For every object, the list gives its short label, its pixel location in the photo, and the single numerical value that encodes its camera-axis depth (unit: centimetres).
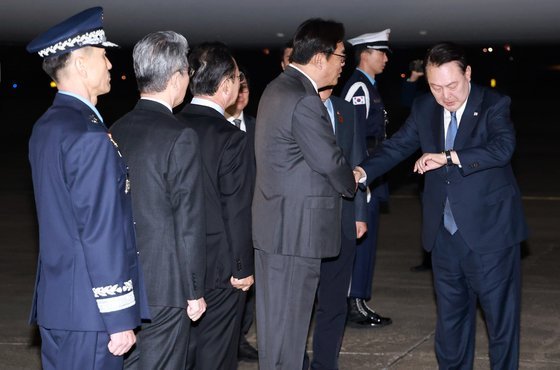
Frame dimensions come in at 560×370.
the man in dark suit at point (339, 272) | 484
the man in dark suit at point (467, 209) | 431
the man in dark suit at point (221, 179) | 411
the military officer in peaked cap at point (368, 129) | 607
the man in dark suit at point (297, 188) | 409
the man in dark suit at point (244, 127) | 537
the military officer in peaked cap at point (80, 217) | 294
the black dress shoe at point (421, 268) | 764
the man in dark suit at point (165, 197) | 354
